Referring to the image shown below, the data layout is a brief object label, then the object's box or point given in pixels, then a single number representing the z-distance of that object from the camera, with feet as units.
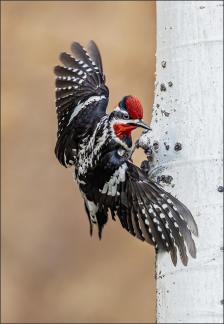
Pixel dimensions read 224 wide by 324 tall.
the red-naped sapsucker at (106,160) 15.40
